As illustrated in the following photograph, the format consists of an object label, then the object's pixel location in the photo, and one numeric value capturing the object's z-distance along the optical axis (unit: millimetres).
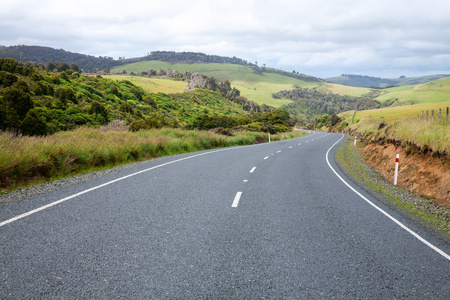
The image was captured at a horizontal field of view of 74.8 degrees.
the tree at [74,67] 129025
